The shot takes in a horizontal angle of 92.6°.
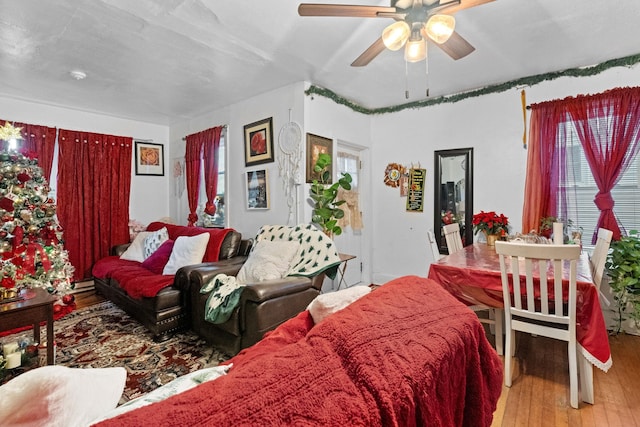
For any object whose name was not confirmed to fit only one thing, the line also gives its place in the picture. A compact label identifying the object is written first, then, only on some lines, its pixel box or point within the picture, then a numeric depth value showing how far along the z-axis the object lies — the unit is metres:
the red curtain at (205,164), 4.28
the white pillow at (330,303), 1.14
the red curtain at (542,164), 3.07
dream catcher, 3.37
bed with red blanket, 0.55
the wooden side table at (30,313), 2.01
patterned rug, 2.19
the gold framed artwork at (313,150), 3.39
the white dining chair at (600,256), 2.14
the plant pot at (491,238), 3.12
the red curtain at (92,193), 4.08
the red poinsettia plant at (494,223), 3.15
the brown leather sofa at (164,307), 2.63
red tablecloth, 1.76
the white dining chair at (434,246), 2.75
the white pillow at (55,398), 0.55
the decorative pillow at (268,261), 2.65
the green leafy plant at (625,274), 2.56
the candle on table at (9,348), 1.87
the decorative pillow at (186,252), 3.15
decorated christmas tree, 2.99
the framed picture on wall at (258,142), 3.65
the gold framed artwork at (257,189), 3.71
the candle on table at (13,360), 1.83
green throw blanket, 2.32
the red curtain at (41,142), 3.76
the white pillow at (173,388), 0.65
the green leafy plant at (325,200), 3.33
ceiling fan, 1.66
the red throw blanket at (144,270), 2.73
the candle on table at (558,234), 2.54
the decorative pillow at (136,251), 3.90
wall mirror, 3.66
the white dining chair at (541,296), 1.76
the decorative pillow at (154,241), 3.79
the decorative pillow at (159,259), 3.29
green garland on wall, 2.86
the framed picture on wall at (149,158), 4.82
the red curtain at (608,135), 2.73
